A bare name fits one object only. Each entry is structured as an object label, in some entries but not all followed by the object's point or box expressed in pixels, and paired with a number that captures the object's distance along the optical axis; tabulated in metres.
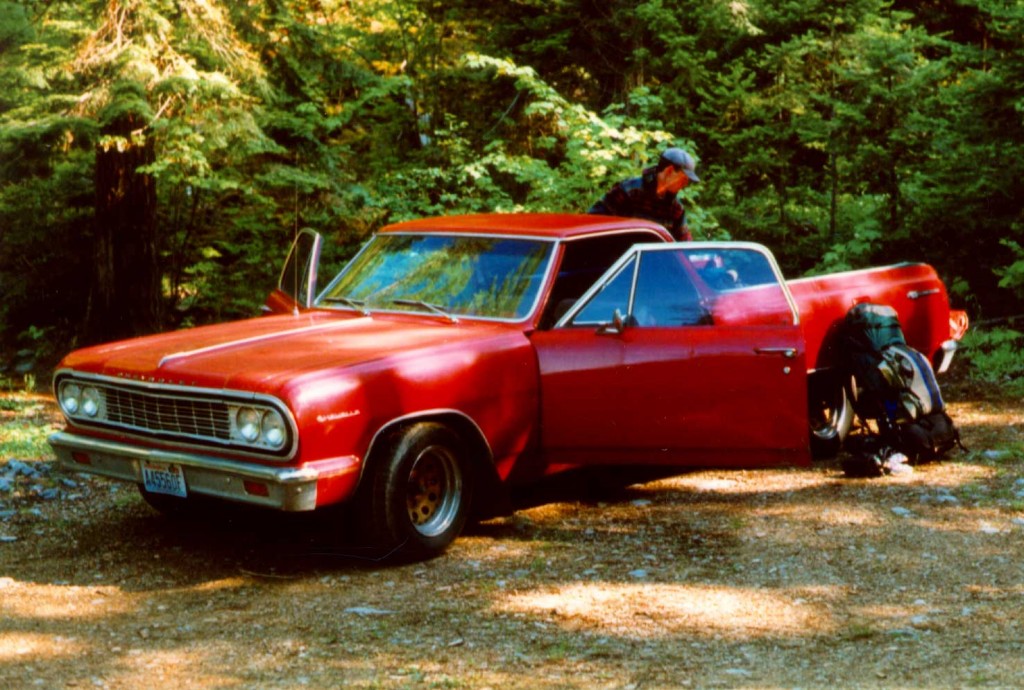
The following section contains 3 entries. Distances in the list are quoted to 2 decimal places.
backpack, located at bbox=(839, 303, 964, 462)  8.56
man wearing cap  9.12
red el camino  6.05
